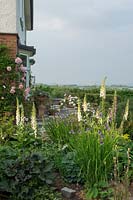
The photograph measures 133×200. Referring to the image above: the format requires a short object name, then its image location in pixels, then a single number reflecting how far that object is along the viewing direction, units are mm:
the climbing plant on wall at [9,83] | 8490
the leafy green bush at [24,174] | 4086
